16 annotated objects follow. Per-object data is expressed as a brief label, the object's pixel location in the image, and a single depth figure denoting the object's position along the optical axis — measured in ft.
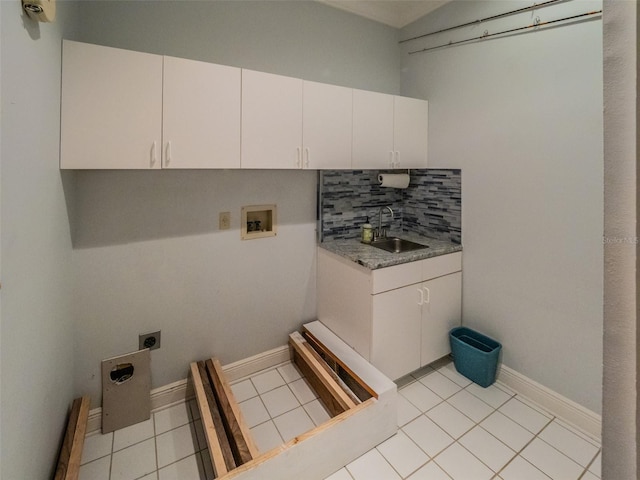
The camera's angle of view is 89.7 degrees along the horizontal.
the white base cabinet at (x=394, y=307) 6.73
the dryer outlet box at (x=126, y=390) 6.17
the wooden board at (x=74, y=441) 4.54
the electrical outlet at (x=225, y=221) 7.07
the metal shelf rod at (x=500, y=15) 6.23
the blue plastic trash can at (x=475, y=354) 7.30
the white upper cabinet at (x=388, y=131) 7.45
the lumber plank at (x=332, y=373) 6.15
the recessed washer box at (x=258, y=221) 7.36
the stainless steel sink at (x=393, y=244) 8.71
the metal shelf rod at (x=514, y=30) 5.74
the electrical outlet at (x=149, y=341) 6.53
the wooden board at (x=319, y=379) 6.09
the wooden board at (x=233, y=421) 4.95
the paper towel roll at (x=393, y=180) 8.47
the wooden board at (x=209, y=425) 4.72
